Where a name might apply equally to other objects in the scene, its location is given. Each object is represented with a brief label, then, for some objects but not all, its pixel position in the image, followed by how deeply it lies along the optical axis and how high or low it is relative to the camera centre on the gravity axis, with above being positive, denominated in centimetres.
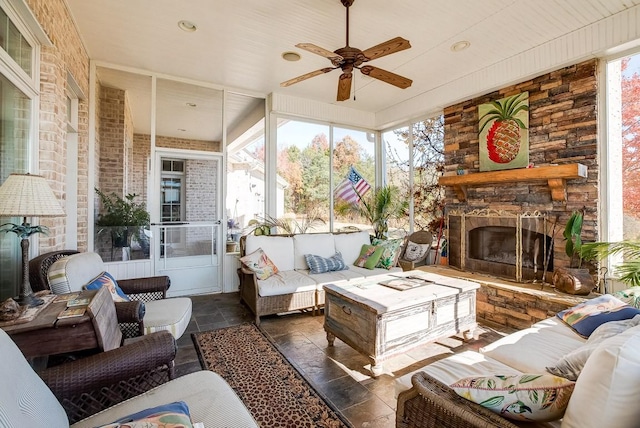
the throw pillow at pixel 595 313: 204 -69
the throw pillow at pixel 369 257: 437 -61
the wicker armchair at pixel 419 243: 447 -47
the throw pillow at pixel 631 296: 225 -61
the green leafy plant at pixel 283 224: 482 -16
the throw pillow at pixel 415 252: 461 -55
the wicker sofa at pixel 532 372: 92 -72
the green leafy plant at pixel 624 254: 270 -36
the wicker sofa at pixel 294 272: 352 -77
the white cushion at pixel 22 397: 81 -55
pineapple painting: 388 +111
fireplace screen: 378 -38
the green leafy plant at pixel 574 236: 326 -22
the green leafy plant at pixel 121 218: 416 -6
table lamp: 153 +5
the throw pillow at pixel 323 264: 410 -66
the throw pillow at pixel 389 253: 441 -55
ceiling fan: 253 +139
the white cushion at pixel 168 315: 232 -81
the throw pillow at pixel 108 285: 219 -53
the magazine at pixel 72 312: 151 -50
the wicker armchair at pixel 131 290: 199 -67
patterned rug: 192 -125
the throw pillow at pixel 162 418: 90 -65
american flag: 588 +54
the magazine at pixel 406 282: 292 -67
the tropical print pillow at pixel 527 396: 108 -66
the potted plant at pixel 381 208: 569 +14
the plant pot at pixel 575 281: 312 -67
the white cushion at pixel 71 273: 194 -40
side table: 141 -57
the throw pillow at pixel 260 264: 367 -61
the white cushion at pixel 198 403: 124 -82
